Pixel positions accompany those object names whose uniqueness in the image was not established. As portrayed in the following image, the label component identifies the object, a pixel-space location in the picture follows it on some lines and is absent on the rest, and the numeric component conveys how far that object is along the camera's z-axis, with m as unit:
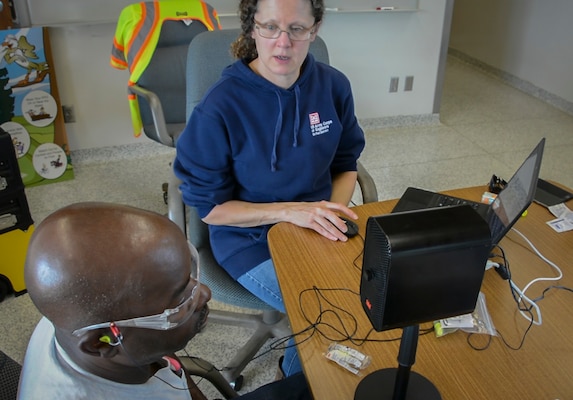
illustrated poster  2.64
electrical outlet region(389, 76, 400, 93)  3.60
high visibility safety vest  2.31
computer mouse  1.22
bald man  0.71
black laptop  1.02
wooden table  0.86
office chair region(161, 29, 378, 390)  1.44
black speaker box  0.67
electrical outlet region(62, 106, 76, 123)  3.00
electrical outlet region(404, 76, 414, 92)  3.62
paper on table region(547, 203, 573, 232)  1.25
